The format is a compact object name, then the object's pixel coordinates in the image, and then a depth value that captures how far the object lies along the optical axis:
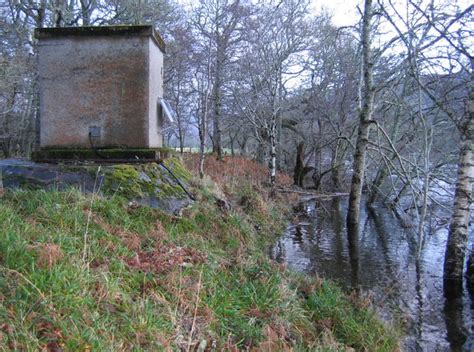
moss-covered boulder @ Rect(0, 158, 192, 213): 5.73
